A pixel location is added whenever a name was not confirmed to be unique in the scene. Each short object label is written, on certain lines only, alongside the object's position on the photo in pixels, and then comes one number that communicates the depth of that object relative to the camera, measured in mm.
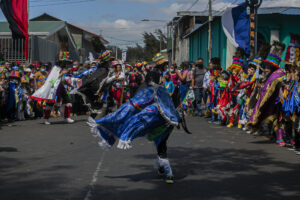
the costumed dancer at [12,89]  15062
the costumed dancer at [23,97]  15363
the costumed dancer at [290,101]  8961
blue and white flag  16266
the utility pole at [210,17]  26984
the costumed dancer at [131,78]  18831
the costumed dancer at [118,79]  10484
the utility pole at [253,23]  14914
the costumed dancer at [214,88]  14188
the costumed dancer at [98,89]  10375
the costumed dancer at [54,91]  14055
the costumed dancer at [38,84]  16594
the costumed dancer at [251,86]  10977
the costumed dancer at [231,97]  12977
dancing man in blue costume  6180
